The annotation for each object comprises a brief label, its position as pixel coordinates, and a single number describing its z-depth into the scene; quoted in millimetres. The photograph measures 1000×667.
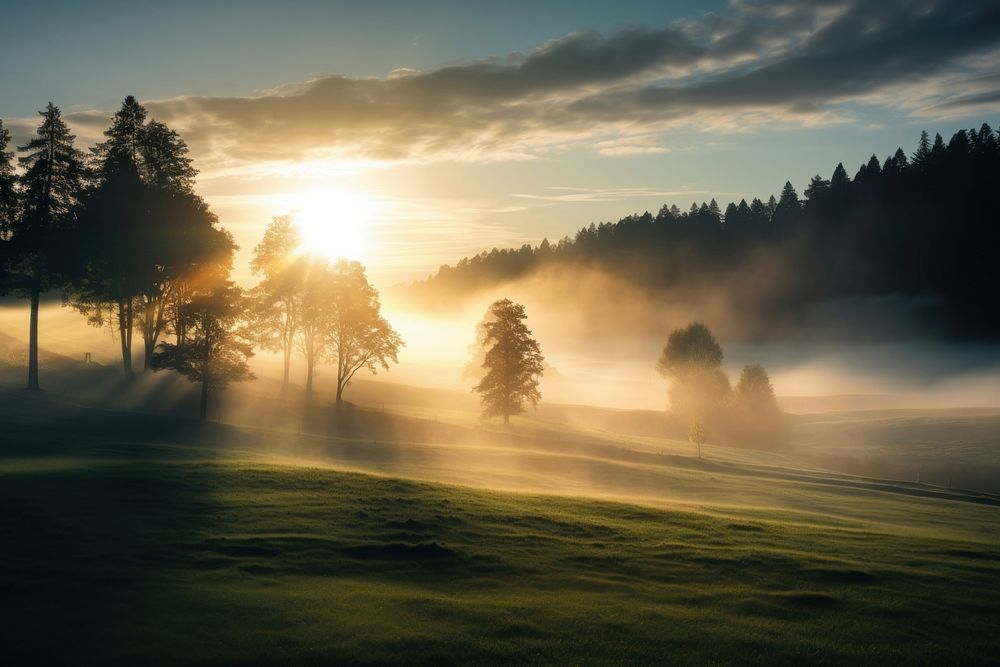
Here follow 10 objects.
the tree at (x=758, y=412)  121688
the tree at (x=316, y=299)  73625
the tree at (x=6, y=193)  57688
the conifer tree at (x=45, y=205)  59906
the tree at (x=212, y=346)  56812
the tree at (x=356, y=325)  73688
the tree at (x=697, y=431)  85000
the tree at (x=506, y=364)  83750
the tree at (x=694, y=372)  125312
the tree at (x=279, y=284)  73688
